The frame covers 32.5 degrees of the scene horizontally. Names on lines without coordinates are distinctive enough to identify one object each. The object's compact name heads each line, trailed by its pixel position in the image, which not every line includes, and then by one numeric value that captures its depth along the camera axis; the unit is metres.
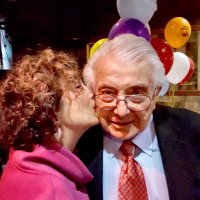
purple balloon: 1.69
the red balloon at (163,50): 2.35
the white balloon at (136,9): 1.83
